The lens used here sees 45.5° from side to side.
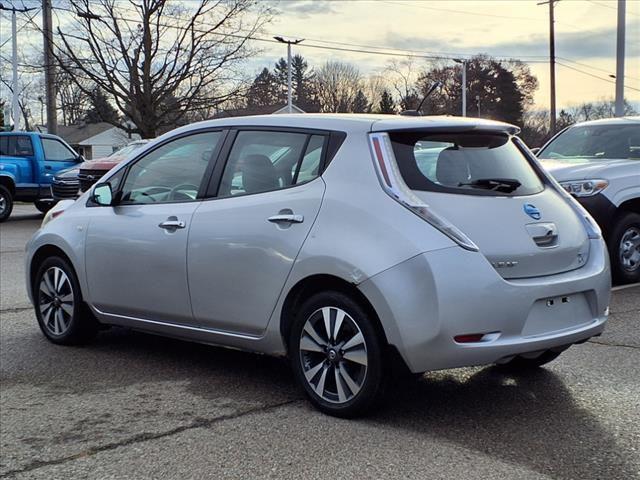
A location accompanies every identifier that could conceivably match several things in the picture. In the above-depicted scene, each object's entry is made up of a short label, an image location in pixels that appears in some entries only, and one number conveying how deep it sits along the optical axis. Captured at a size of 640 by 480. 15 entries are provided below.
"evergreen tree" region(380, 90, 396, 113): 65.53
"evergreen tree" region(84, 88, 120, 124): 28.91
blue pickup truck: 17.30
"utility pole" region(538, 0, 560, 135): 39.81
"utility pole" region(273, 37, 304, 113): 36.88
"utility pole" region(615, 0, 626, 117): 21.47
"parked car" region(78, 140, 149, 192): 15.15
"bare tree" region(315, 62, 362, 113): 74.25
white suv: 7.88
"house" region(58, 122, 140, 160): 82.69
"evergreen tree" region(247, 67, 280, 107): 29.36
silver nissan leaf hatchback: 3.81
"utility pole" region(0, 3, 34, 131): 29.06
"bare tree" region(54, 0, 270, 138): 27.33
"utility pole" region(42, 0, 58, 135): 24.61
